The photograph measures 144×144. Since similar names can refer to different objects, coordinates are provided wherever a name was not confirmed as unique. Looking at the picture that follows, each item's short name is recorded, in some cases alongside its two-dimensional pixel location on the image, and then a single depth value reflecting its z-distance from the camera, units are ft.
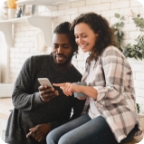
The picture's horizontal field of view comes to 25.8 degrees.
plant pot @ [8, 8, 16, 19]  10.71
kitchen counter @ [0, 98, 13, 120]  7.88
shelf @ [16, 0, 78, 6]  8.71
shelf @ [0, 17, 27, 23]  9.62
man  6.07
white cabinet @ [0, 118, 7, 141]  8.12
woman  5.00
